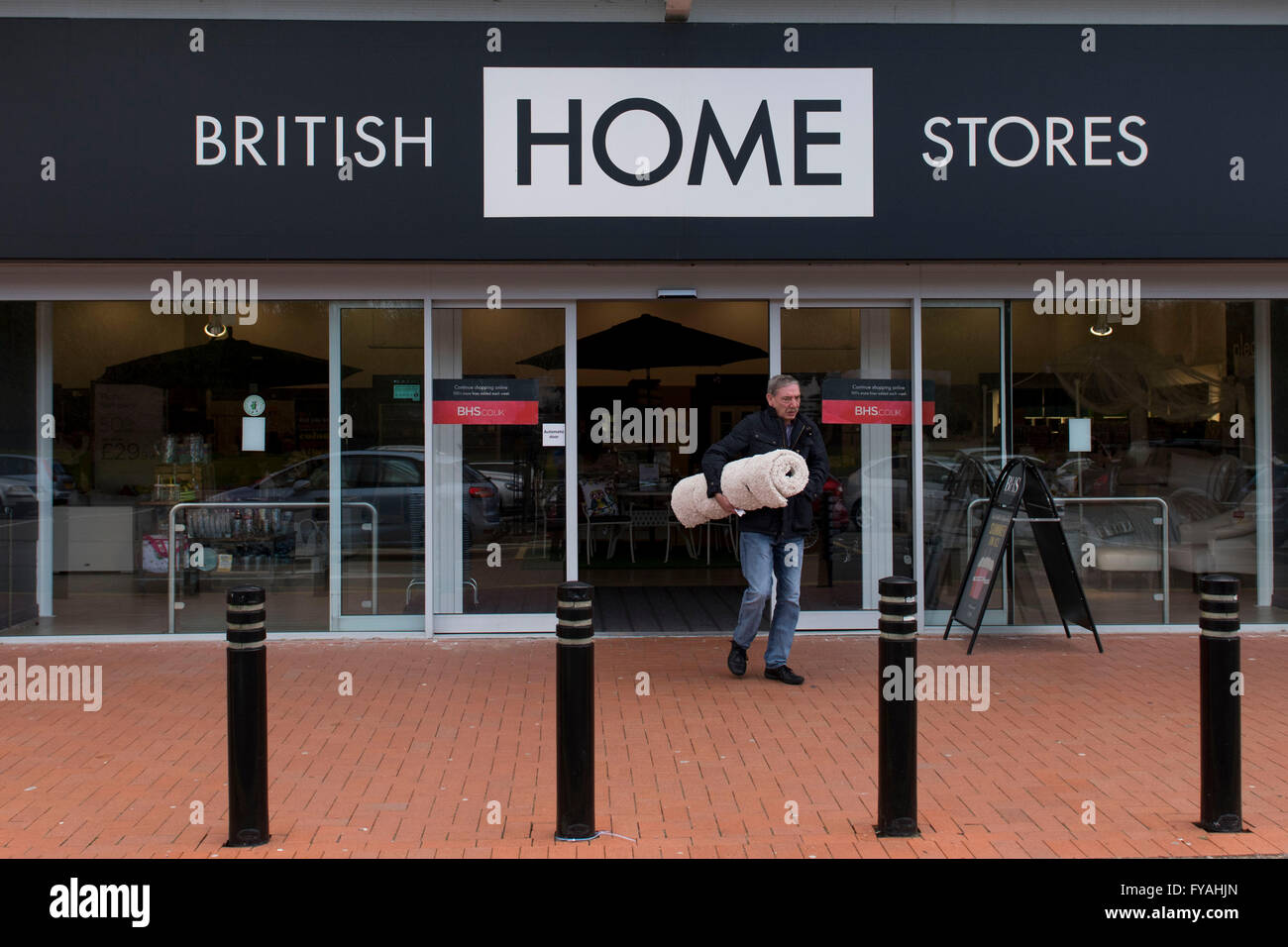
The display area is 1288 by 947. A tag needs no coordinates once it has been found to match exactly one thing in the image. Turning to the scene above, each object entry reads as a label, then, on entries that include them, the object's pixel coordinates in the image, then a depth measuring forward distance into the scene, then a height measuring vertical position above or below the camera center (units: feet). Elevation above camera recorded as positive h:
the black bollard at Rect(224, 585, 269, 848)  14.96 -3.33
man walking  23.99 -1.15
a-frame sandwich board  27.30 -1.87
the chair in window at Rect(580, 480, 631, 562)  42.01 -1.48
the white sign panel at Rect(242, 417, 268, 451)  29.73 +1.02
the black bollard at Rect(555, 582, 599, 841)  15.05 -3.16
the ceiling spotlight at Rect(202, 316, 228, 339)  29.71 +3.78
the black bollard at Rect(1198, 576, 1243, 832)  15.34 -3.32
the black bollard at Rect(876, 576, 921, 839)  15.31 -3.34
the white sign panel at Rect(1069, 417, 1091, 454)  30.32 +0.97
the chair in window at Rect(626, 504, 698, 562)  42.99 -1.78
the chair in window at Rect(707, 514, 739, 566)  43.32 -2.20
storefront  27.25 +4.62
